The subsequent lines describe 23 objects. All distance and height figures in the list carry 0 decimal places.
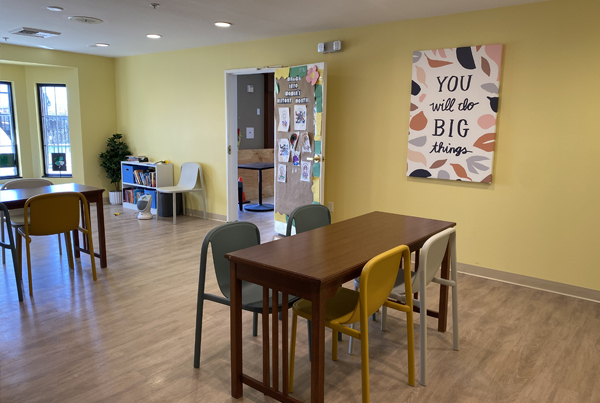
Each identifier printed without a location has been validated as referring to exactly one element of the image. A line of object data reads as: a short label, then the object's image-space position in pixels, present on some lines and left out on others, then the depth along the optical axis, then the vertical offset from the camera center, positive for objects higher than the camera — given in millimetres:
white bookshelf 6625 -627
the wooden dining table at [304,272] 1906 -615
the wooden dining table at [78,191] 3740 -522
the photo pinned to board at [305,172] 5090 -423
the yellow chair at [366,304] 1956 -854
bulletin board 4887 -26
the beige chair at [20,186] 3995 -513
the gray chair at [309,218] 3068 -589
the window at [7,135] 7129 -31
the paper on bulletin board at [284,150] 5285 -182
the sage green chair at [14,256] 3375 -935
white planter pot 7496 -1064
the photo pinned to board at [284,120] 5242 +176
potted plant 7363 -416
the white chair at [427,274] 2328 -765
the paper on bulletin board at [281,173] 5348 -458
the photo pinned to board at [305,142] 5047 -81
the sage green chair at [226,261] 2393 -699
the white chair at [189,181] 6352 -688
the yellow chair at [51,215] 3455 -652
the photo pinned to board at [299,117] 5051 +204
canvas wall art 3957 +216
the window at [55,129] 7348 +73
